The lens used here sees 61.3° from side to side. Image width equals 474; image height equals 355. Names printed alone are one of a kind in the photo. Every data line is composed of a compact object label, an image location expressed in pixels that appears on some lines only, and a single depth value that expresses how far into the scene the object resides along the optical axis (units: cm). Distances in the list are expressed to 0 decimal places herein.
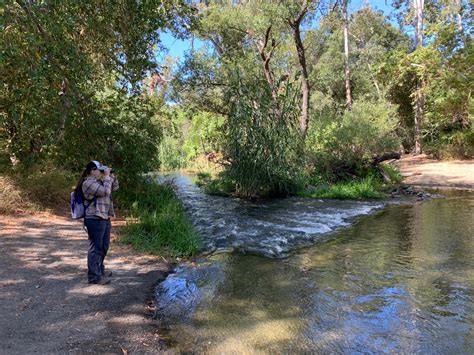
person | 538
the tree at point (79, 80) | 704
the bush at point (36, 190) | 916
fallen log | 1764
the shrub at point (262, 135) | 1371
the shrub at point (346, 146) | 1767
